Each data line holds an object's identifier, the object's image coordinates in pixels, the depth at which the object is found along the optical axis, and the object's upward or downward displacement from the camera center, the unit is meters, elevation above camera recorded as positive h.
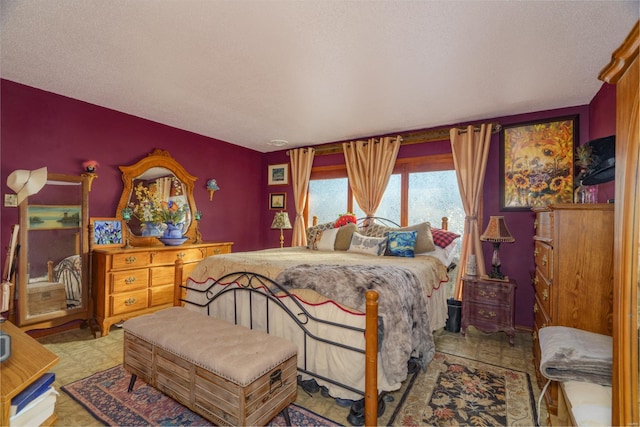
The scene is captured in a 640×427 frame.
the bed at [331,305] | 1.89 -0.70
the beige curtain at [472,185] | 3.68 +0.38
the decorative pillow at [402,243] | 3.37 -0.34
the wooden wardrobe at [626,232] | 1.01 -0.06
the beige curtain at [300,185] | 5.26 +0.50
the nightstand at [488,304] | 3.04 -0.95
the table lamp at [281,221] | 4.66 -0.12
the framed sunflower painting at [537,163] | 3.35 +0.63
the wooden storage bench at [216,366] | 1.52 -0.88
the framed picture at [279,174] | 5.59 +0.75
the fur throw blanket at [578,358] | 1.37 -0.69
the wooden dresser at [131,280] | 3.21 -0.80
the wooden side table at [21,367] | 1.27 -0.78
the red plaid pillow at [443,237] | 3.55 -0.27
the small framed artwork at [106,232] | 3.45 -0.24
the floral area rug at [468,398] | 1.88 -1.30
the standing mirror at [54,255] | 2.87 -0.45
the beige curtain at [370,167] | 4.42 +0.72
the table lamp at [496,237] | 3.12 -0.23
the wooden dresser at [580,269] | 1.79 -0.33
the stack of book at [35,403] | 1.39 -0.96
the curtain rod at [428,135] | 3.71 +1.12
